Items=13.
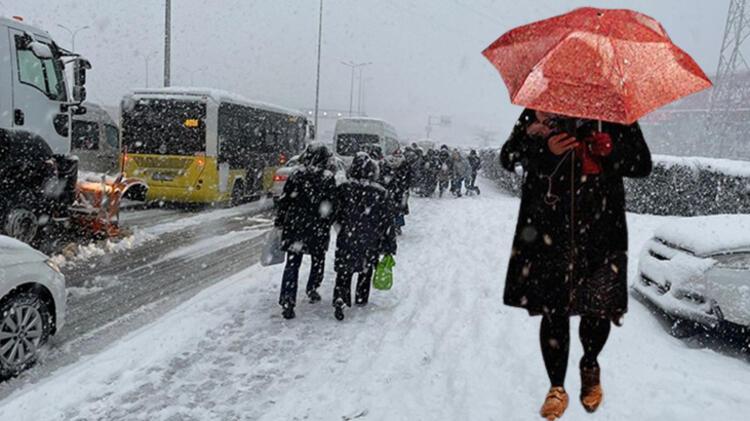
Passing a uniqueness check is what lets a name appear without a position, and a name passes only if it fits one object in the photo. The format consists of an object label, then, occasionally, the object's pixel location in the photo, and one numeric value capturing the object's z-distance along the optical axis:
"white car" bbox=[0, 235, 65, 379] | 4.42
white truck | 7.99
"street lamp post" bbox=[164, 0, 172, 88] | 20.41
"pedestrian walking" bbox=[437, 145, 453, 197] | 21.25
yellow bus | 15.40
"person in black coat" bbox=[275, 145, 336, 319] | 6.09
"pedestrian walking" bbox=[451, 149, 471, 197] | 21.67
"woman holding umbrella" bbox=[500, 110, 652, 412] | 2.79
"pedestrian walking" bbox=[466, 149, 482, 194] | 23.77
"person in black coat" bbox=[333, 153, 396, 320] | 6.41
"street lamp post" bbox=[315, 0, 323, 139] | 39.47
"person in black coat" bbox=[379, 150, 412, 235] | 9.59
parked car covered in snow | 5.58
